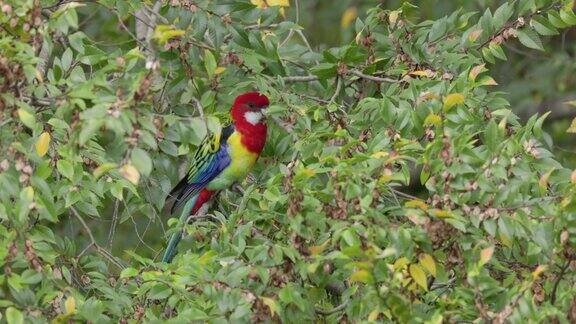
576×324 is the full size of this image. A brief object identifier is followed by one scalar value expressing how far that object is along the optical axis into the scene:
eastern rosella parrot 12.44
